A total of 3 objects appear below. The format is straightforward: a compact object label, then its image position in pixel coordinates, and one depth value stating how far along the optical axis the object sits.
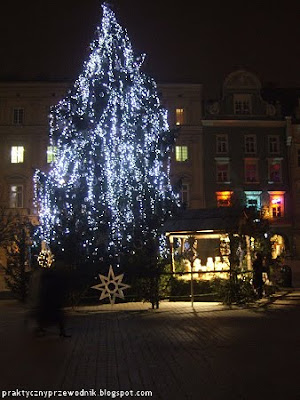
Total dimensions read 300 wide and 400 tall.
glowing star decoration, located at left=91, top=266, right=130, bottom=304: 21.42
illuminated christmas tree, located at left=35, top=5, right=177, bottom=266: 24.73
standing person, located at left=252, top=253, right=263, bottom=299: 22.47
